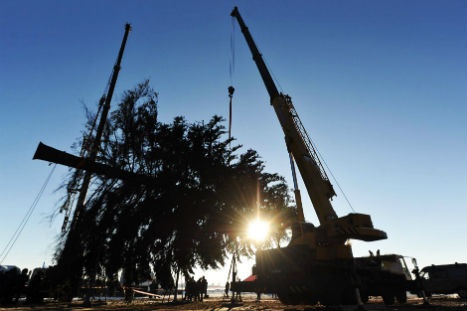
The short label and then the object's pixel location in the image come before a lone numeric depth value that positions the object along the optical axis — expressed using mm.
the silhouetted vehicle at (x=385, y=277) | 8953
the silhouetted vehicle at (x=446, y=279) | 14039
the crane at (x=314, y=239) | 7906
